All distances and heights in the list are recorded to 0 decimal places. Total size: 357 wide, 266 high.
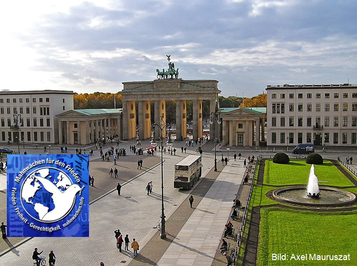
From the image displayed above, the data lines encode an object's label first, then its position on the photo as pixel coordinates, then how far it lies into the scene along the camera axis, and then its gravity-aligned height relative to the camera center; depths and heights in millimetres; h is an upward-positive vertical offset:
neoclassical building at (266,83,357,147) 87625 -1608
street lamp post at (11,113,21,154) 96825 -4773
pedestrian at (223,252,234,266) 24777 -9262
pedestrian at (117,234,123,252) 28884 -9371
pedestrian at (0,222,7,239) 31812 -9339
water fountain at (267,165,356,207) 38719 -9168
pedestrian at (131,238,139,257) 27922 -9454
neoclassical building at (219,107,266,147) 89500 -4129
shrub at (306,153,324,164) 64000 -8220
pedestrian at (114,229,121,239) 29969 -9181
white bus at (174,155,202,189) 48156 -7916
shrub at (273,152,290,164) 65125 -8154
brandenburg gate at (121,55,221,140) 106375 +2950
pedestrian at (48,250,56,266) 25453 -9371
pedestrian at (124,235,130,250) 29297 -9500
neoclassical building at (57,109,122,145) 98188 -4159
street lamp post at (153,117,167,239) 31406 -9480
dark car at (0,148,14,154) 83662 -8224
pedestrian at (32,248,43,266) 25547 -9263
